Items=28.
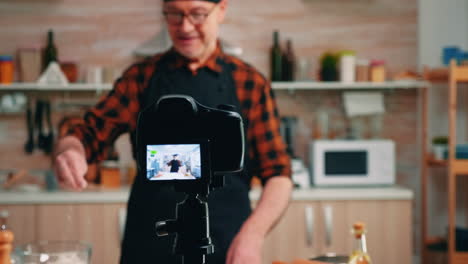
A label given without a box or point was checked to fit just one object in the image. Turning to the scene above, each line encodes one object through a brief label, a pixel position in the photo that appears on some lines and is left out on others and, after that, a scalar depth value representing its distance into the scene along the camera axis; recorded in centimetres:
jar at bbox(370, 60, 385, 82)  379
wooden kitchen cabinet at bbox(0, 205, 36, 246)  332
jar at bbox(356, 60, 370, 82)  379
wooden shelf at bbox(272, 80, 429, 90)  374
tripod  85
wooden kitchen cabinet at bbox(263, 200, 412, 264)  342
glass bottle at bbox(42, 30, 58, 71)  378
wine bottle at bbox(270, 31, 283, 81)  382
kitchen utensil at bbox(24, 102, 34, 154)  384
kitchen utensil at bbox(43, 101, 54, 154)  385
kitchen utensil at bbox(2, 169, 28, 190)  358
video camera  86
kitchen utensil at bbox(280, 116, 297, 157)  374
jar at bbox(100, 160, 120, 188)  363
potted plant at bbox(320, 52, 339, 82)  379
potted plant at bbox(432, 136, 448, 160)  367
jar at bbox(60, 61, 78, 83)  378
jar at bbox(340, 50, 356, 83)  374
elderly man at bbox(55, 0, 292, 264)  137
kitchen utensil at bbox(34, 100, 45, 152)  383
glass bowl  98
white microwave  364
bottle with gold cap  116
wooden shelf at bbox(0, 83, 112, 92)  366
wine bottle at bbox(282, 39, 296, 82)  382
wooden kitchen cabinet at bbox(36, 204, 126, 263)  333
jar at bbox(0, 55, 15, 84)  371
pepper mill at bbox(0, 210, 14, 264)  93
